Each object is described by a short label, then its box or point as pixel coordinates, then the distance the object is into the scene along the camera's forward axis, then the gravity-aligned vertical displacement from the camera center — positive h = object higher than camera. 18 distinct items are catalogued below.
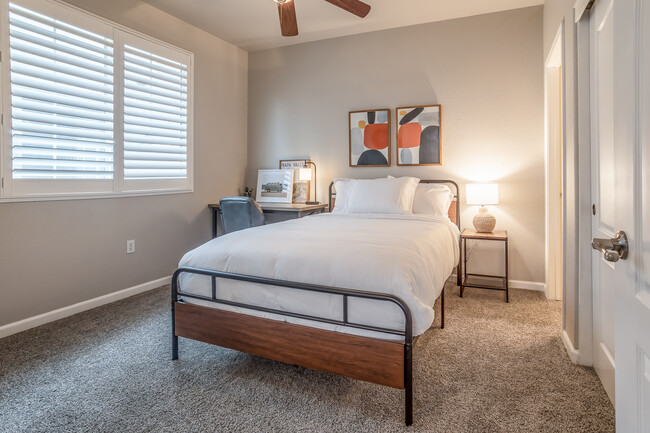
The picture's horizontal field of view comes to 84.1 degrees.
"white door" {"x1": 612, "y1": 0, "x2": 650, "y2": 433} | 0.70 +0.02
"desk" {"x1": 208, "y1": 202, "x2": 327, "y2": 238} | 3.91 +0.04
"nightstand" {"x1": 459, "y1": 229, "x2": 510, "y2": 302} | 3.28 -0.63
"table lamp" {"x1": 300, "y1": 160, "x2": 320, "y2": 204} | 4.37 +0.48
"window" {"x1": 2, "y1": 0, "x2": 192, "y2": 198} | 2.57 +0.91
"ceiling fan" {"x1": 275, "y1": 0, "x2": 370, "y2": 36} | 2.66 +1.52
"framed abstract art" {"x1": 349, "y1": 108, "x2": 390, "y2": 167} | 4.10 +0.87
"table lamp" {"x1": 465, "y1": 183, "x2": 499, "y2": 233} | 3.40 +0.13
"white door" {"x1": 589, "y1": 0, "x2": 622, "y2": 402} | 1.62 +0.13
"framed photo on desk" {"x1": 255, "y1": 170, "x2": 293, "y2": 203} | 4.54 +0.35
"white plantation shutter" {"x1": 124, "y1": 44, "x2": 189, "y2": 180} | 3.34 +0.98
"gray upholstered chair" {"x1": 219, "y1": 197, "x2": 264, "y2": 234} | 3.40 +0.00
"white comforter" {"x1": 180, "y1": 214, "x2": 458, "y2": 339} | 1.62 -0.28
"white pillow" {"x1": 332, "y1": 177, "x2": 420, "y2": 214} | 3.45 +0.16
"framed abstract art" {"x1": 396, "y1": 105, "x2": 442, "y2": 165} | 3.87 +0.85
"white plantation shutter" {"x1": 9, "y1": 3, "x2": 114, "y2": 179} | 2.56 +0.89
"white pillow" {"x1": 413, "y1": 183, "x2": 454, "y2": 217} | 3.48 +0.12
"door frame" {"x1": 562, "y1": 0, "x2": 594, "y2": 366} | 1.98 +0.17
